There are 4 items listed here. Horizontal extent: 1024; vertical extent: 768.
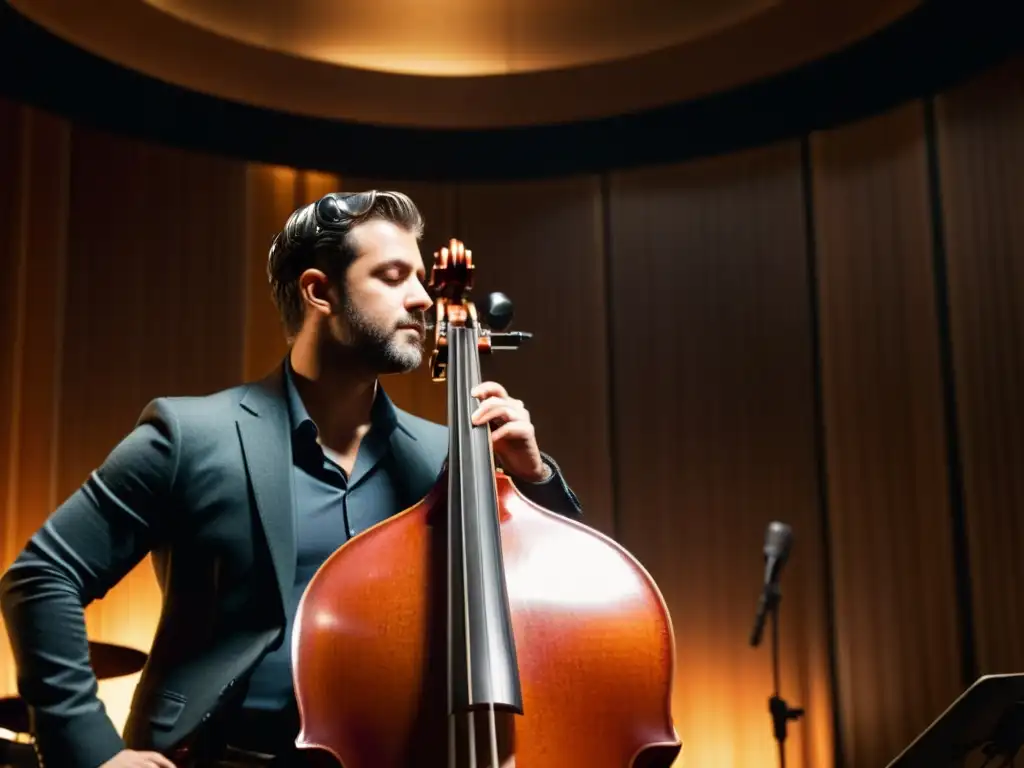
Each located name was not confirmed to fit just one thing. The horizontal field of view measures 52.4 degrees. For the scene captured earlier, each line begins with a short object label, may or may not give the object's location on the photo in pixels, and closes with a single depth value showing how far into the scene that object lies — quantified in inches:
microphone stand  133.2
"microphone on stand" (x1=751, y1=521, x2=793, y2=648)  131.6
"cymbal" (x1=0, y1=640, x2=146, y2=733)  98.3
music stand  65.7
